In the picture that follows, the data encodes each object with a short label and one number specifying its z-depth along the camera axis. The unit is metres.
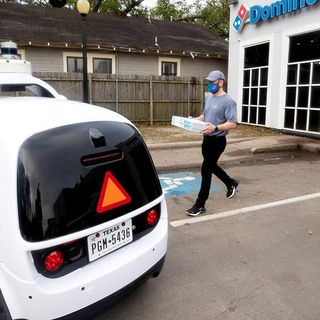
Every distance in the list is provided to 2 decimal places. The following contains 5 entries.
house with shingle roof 16.55
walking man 4.94
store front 11.93
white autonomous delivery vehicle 2.06
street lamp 10.49
